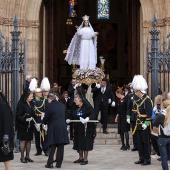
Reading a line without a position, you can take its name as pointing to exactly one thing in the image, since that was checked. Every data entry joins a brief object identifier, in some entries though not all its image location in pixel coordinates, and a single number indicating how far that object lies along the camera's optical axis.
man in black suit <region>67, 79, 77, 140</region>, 17.25
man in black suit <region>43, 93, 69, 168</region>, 12.44
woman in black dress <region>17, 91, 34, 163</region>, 13.25
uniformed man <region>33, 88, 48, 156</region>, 13.60
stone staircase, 16.58
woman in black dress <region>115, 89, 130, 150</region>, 15.43
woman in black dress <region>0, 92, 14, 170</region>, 10.20
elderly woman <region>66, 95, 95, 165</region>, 12.89
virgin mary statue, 19.39
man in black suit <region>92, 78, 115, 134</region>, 17.46
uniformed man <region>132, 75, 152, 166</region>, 12.71
